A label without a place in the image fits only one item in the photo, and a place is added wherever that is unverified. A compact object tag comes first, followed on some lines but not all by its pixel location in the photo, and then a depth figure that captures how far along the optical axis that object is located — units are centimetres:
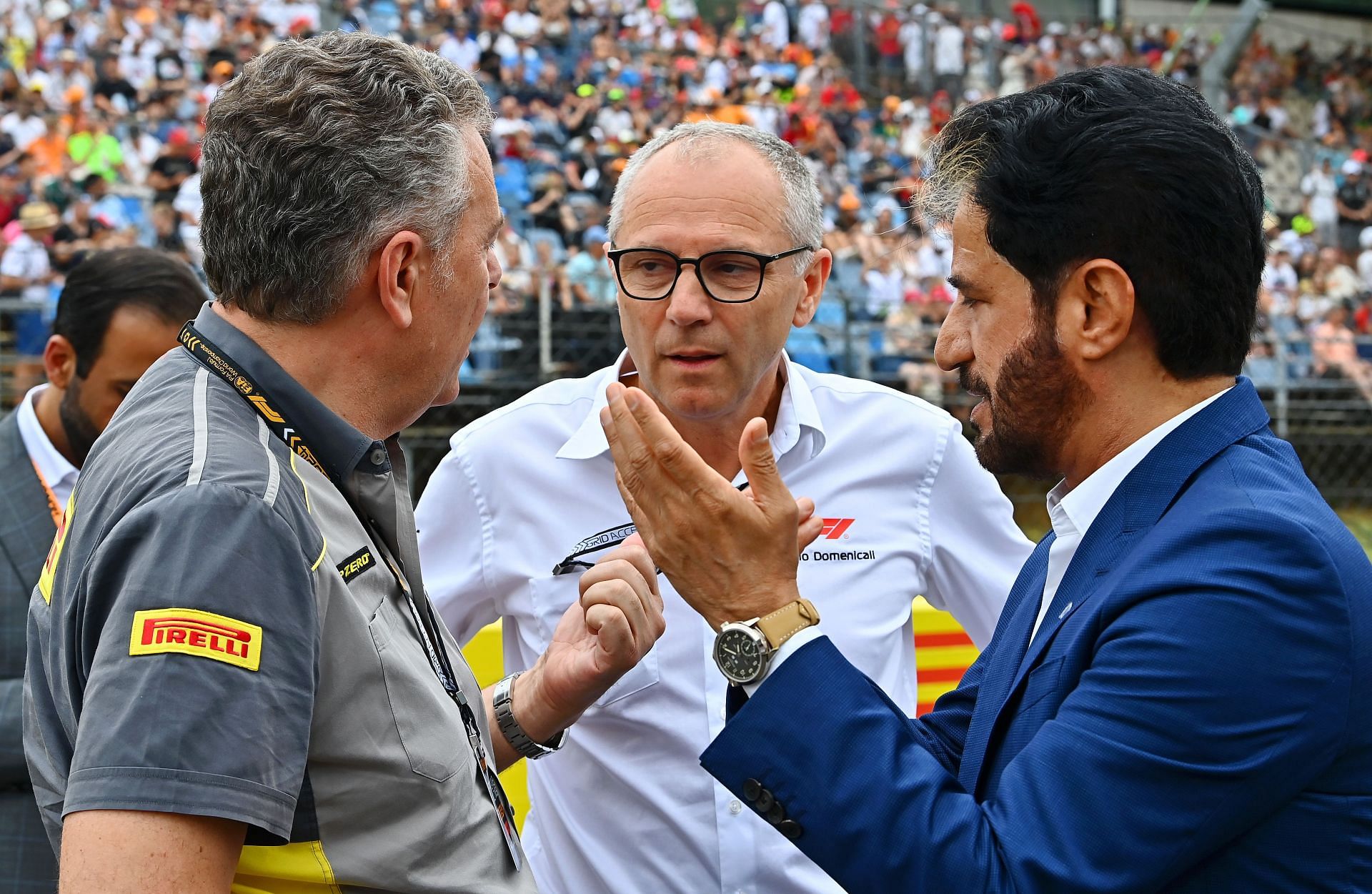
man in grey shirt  142
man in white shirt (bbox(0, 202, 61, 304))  989
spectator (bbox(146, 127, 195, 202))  1162
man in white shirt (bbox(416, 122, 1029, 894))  264
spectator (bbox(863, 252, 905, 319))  1349
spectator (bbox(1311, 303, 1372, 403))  1247
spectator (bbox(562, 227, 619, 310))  991
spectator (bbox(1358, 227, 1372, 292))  1705
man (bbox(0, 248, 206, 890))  300
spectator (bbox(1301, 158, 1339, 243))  1830
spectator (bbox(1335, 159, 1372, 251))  1842
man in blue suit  152
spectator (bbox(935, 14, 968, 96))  2158
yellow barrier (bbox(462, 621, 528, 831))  374
